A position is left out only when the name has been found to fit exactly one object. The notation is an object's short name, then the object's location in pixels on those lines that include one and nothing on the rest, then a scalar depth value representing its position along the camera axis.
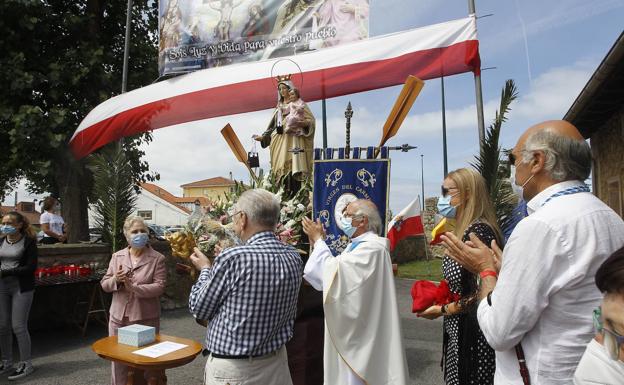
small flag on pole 5.23
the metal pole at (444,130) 13.13
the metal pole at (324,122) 8.37
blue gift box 3.30
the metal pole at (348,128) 4.55
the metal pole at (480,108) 4.28
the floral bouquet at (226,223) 4.12
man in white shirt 1.51
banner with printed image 6.97
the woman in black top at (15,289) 4.74
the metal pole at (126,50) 8.66
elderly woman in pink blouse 3.91
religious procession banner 4.49
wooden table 2.96
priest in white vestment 3.12
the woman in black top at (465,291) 2.46
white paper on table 3.10
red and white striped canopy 5.61
